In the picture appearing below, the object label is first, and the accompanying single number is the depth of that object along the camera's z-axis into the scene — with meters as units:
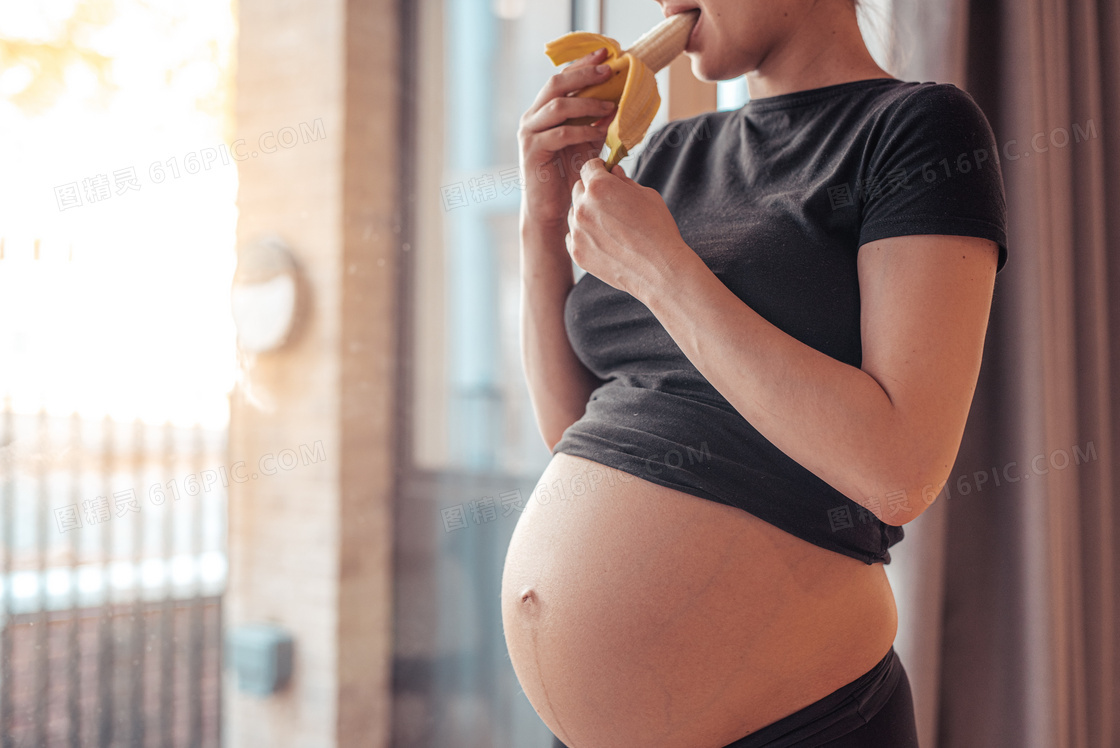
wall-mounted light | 1.93
